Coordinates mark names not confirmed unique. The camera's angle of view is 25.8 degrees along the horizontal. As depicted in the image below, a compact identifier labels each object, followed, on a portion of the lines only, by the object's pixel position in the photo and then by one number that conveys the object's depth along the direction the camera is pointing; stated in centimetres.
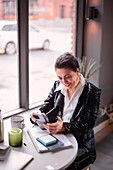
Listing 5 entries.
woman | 174
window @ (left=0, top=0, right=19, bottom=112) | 239
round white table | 129
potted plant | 294
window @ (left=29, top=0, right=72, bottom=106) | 276
